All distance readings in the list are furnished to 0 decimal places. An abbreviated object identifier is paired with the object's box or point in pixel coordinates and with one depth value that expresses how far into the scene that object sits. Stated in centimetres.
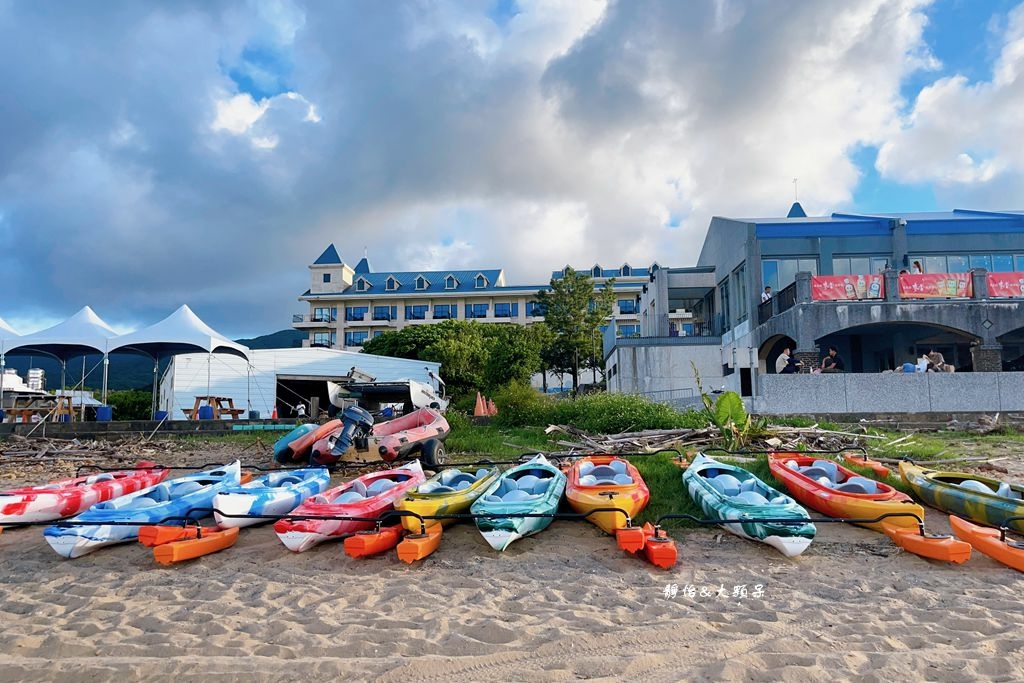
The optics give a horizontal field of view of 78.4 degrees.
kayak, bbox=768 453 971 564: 556
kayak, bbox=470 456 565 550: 596
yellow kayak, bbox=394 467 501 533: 646
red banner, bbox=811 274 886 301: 1939
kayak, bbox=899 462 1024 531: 607
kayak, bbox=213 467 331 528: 677
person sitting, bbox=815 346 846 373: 1847
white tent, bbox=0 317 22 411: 1972
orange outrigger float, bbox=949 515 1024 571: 534
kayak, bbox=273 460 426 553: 613
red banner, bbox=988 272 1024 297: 1906
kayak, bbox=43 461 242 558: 614
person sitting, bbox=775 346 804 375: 1957
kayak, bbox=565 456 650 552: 627
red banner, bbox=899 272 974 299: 1911
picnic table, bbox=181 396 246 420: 2044
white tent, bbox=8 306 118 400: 1995
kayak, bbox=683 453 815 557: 563
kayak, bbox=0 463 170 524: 700
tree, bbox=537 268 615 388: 4075
